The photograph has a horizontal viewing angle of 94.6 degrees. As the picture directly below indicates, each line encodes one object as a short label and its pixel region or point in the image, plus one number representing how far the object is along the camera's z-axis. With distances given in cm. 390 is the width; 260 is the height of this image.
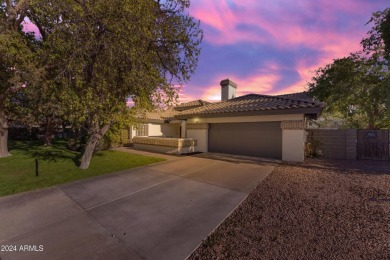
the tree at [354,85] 1548
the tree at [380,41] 1095
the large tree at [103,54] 668
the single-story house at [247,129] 1031
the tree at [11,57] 791
